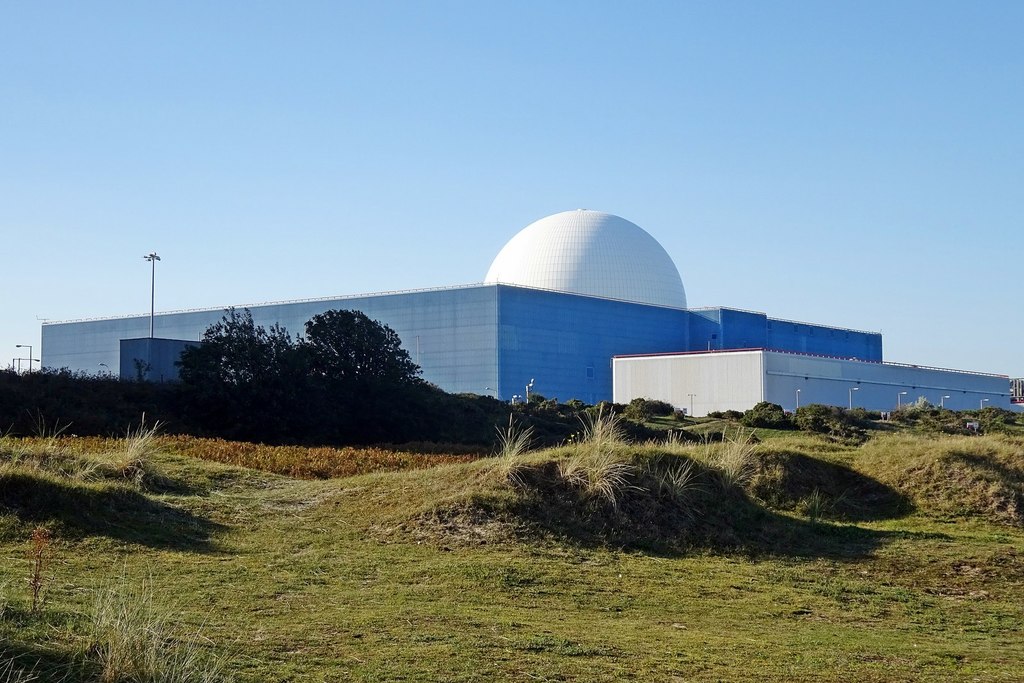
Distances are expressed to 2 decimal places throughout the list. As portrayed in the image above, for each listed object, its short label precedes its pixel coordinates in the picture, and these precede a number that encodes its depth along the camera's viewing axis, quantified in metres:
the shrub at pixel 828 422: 44.66
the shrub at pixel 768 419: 47.50
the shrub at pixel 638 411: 52.71
